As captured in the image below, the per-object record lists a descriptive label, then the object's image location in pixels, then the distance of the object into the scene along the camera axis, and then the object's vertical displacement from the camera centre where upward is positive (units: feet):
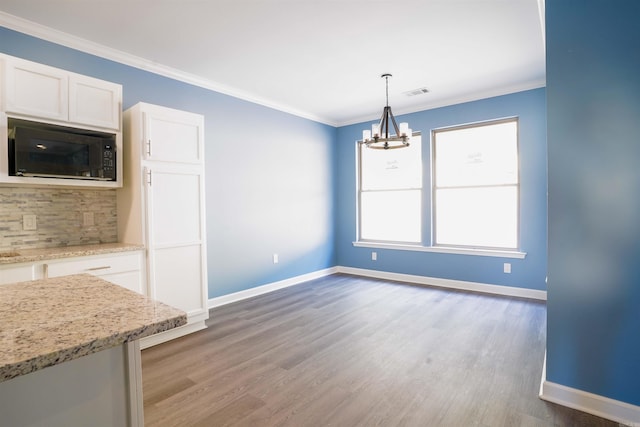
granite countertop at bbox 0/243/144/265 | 7.20 -1.02
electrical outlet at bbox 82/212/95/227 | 9.75 -0.21
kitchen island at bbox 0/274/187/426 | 2.41 -1.09
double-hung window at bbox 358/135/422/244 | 17.03 +0.87
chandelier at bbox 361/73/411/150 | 11.74 +2.80
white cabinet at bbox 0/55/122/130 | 7.68 +3.15
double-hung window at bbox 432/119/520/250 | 14.43 +1.10
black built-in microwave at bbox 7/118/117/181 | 7.68 +1.63
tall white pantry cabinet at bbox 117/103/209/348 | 9.49 +0.26
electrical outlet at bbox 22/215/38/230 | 8.71 -0.26
